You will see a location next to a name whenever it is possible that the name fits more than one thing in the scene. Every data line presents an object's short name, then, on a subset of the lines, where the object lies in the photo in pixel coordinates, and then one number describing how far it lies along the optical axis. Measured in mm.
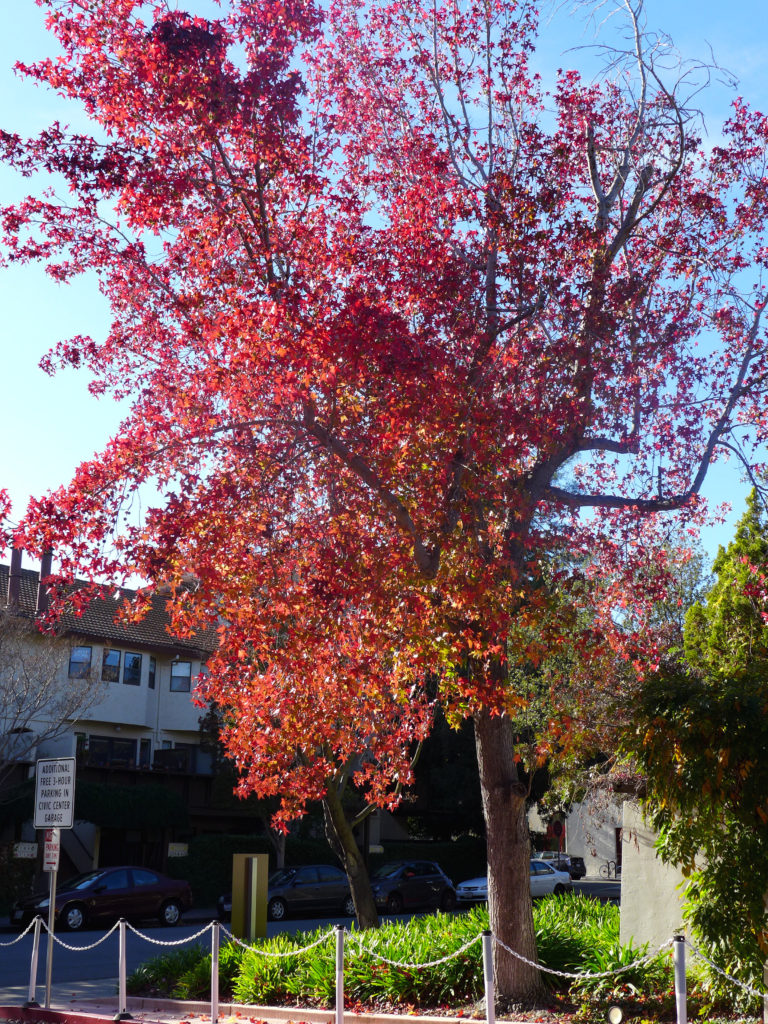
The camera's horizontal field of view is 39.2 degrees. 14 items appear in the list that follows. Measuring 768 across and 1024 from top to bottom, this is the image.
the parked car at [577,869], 46069
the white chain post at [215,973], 11602
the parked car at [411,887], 31734
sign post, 12672
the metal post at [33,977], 12704
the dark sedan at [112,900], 25250
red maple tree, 9977
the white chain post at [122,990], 11706
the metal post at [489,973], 8344
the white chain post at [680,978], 7438
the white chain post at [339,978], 9984
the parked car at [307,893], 30062
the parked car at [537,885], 33562
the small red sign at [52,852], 13023
